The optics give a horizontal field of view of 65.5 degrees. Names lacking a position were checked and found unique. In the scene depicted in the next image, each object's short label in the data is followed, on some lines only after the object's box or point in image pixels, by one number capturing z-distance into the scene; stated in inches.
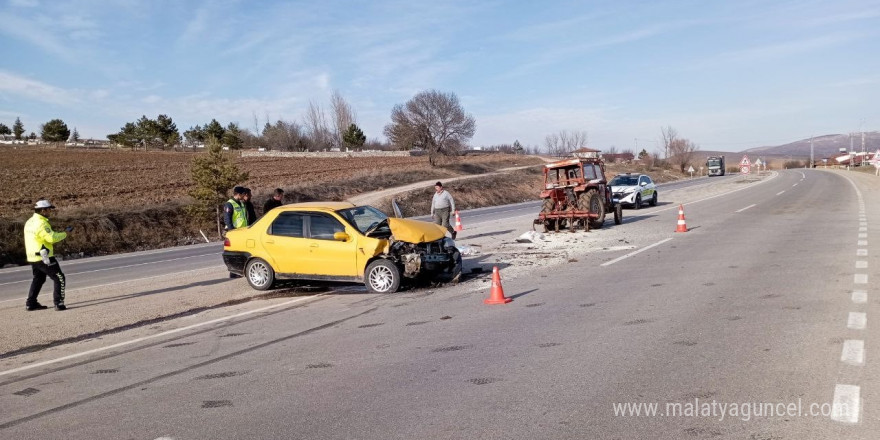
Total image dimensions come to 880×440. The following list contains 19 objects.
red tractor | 793.6
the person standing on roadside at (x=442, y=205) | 658.2
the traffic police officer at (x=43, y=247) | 414.0
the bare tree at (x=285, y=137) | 4227.4
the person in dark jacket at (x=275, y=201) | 533.8
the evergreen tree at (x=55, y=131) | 4033.0
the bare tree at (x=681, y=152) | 4279.0
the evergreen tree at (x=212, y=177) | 1168.2
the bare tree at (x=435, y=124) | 3201.3
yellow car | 428.1
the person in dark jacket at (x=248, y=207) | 503.6
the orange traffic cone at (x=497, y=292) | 365.4
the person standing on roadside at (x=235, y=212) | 491.8
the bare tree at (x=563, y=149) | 5339.6
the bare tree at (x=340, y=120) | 4707.2
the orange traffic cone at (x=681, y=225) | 724.0
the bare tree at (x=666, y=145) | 4751.0
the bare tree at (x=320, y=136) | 4538.9
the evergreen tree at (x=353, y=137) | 4087.1
